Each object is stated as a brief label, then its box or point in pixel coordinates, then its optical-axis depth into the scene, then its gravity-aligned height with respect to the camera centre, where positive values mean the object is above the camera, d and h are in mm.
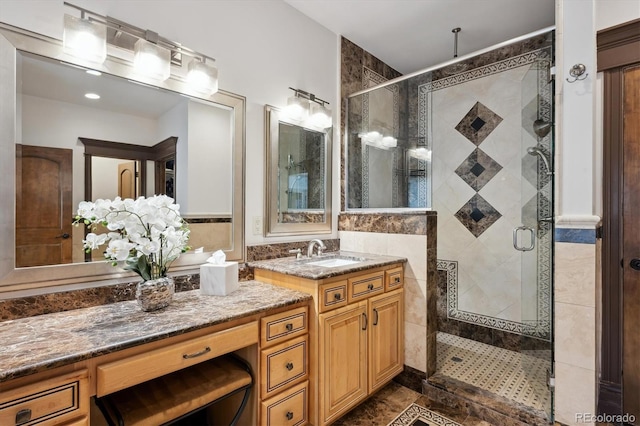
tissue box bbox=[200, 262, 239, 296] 1635 -347
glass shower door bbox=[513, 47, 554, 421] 1898 -134
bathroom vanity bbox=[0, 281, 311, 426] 938 -508
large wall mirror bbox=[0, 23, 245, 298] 1311 +288
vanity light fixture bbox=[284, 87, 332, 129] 2326 +792
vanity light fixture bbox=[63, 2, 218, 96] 1413 +812
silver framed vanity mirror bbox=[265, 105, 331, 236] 2225 +269
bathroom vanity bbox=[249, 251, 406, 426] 1683 -664
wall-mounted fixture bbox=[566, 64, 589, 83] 1614 +724
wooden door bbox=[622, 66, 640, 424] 1858 -179
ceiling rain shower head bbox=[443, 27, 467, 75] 2878 +1445
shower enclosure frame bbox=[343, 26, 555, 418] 1791 +413
